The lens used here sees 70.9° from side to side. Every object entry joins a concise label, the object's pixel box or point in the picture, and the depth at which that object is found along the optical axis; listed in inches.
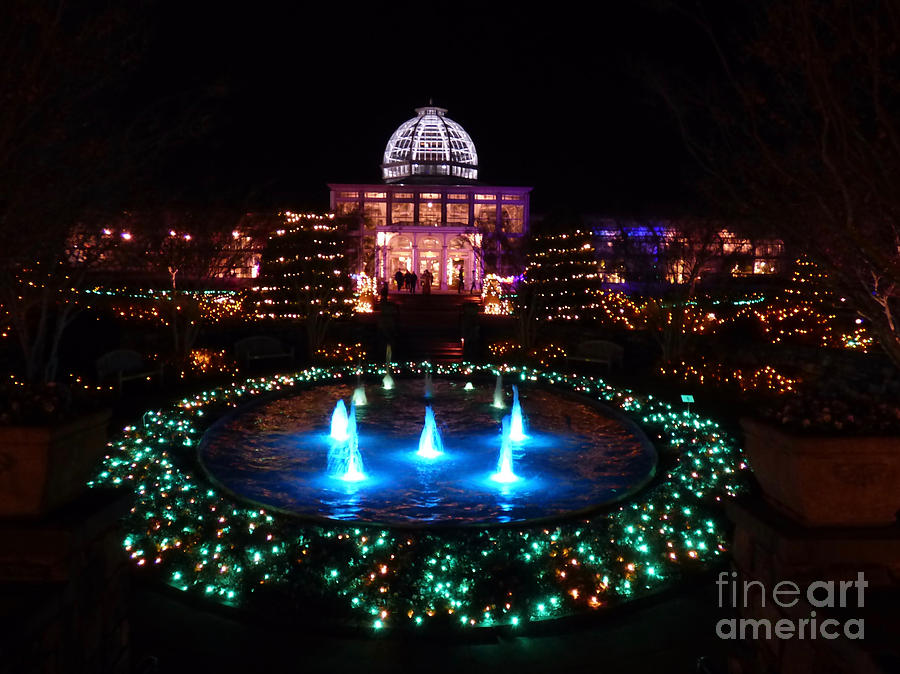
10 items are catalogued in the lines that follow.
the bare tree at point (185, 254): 645.9
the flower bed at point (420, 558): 213.8
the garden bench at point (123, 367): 518.9
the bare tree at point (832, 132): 184.2
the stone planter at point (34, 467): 139.3
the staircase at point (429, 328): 809.5
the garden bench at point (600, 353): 684.7
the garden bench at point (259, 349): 674.8
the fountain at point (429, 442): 382.9
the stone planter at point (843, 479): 139.4
